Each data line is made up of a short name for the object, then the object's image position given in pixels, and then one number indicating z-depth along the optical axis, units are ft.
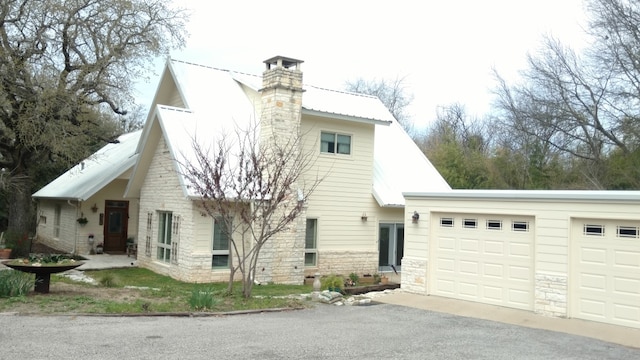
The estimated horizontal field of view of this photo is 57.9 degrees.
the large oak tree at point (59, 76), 64.44
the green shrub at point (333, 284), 48.19
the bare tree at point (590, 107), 83.25
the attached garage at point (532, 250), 36.11
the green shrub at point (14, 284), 39.34
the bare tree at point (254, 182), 43.52
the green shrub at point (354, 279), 55.36
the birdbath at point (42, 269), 41.24
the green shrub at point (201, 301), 37.29
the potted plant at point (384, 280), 59.41
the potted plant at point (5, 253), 68.74
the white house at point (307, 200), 56.10
